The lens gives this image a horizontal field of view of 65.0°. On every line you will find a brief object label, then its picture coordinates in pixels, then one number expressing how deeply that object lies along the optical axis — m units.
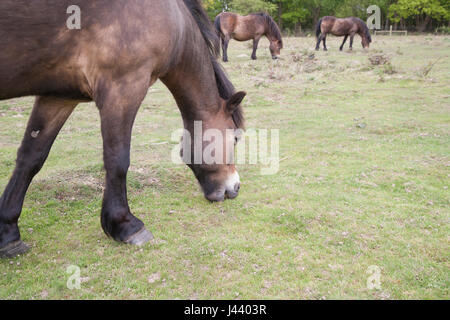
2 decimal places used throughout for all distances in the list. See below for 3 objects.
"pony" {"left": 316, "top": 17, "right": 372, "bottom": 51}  21.81
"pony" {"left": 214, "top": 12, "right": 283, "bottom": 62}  17.40
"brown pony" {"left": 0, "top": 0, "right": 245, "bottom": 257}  2.41
